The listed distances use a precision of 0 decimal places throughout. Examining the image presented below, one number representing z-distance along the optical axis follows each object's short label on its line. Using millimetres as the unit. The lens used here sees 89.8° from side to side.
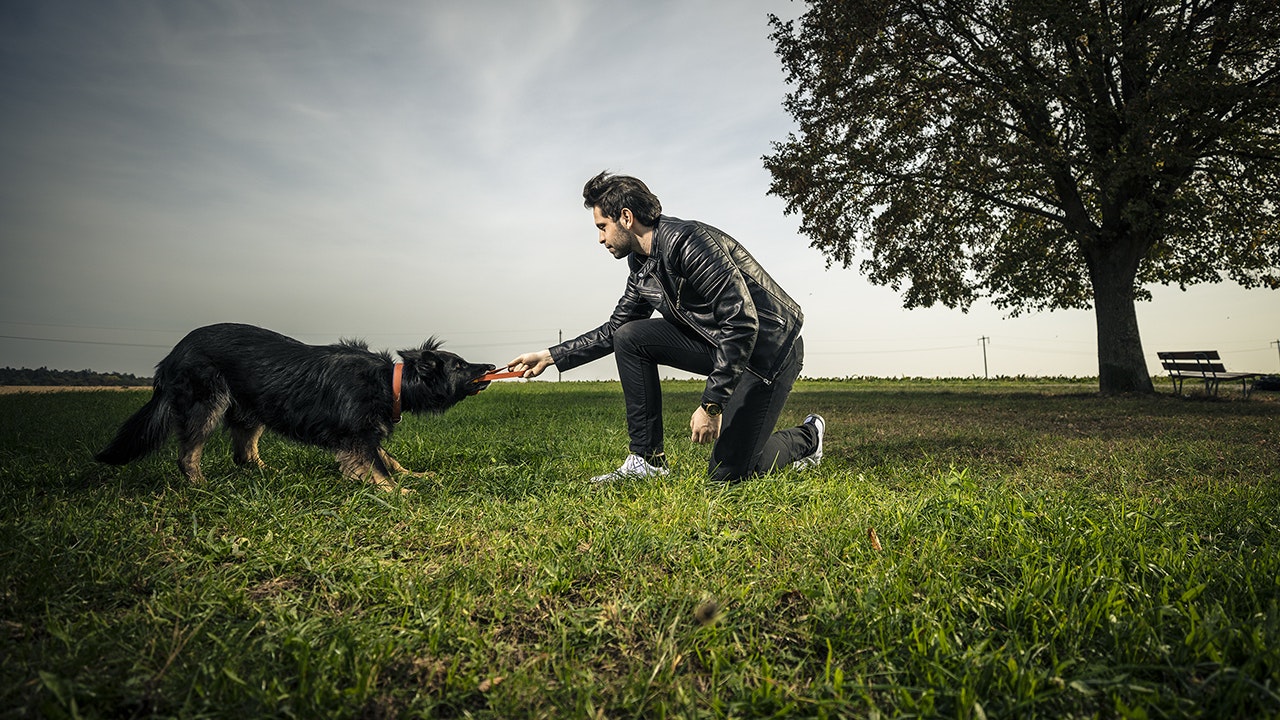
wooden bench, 14352
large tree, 12867
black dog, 4145
